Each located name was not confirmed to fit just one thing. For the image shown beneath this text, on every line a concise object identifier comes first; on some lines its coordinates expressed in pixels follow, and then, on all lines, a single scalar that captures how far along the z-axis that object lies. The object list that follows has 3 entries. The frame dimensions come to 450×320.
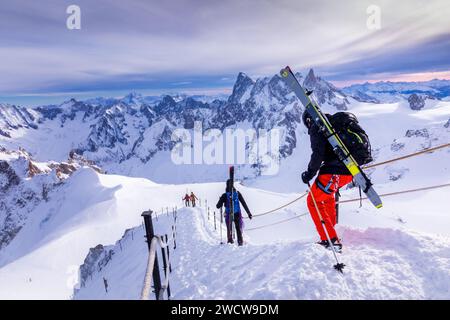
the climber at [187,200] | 31.77
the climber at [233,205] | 12.30
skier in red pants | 6.86
